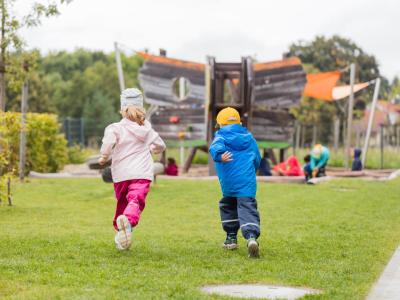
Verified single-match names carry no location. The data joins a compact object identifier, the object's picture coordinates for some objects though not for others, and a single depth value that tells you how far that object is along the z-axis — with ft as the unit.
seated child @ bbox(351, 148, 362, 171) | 81.51
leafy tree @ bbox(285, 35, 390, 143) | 214.90
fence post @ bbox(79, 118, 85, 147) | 119.57
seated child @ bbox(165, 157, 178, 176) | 74.55
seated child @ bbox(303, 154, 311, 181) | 73.20
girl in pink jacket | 27.84
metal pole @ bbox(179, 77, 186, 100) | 89.71
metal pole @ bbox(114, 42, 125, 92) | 81.51
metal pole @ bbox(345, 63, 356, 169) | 81.87
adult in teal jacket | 73.15
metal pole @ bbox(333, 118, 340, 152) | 99.22
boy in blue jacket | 28.09
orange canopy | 91.45
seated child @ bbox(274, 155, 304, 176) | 75.00
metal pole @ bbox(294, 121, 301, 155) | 106.27
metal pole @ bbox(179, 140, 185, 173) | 93.27
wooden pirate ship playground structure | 80.02
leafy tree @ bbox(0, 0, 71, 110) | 45.91
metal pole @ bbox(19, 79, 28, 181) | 60.59
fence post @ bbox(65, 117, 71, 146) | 115.44
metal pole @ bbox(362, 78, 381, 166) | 86.36
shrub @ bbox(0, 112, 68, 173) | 70.18
